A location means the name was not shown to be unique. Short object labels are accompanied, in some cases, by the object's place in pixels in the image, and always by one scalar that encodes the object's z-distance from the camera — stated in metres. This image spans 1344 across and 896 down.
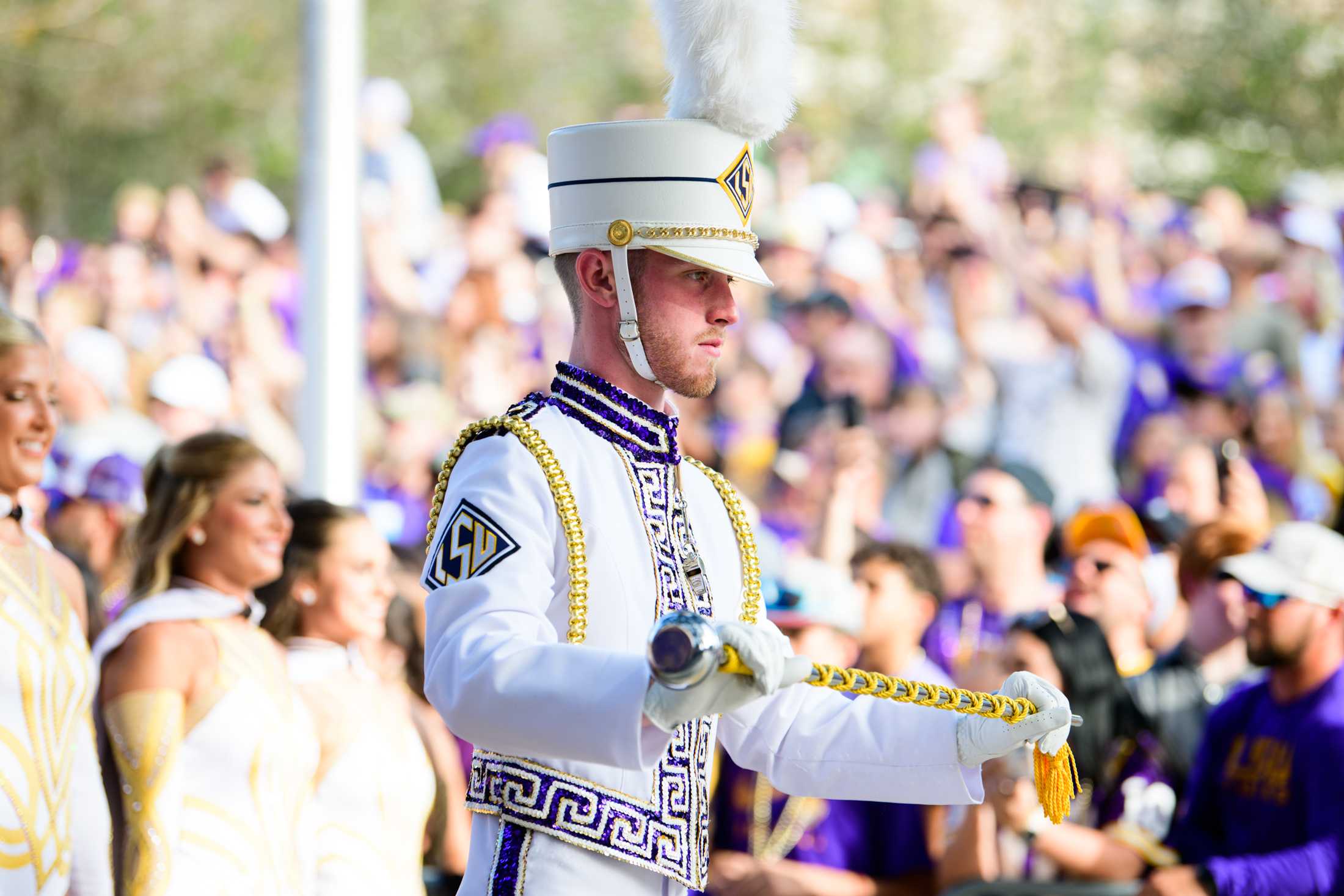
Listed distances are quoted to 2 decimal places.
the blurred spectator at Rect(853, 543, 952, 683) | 12.67
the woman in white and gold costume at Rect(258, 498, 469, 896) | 9.97
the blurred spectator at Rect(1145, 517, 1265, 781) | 12.41
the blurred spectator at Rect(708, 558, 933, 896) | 11.93
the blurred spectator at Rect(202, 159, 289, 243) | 24.12
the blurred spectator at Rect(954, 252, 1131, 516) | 17.41
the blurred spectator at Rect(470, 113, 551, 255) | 23.48
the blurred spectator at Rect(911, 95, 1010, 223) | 23.91
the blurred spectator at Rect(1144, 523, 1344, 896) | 10.46
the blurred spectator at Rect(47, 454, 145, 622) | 14.81
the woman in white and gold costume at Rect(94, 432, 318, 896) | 8.77
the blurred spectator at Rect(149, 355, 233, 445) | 16.14
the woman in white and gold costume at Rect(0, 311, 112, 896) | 7.93
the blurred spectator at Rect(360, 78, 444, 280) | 23.62
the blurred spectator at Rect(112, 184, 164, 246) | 24.31
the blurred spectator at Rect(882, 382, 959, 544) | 17.12
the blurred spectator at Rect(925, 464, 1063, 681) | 14.12
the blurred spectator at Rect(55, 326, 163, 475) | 17.59
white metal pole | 12.17
